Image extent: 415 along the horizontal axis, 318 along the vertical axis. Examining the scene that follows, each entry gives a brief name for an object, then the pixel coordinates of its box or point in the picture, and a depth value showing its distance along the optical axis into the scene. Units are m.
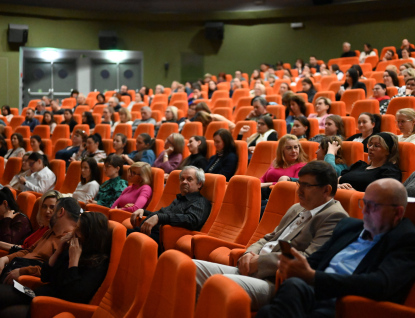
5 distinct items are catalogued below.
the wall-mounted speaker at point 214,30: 11.66
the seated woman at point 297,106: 4.86
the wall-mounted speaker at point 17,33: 10.60
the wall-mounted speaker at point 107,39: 11.45
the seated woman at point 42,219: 2.78
